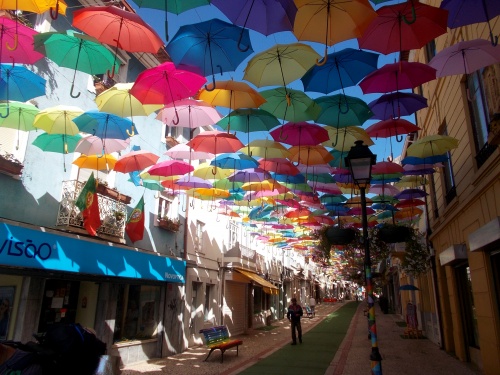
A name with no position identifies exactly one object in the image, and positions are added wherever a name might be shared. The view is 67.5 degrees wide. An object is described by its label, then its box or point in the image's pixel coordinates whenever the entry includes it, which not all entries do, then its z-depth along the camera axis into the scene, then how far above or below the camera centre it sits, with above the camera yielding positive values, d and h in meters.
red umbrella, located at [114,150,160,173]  9.60 +3.35
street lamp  6.06 +2.09
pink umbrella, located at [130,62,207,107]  6.34 +3.52
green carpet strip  10.05 -1.88
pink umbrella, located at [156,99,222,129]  7.60 +3.70
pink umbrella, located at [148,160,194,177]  9.88 +3.25
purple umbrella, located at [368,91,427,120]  7.24 +3.72
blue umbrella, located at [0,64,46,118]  6.78 +3.81
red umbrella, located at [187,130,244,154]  8.66 +3.47
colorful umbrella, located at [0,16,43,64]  5.69 +3.86
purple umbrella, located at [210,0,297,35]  5.08 +3.77
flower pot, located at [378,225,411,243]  7.55 +1.25
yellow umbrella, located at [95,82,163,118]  7.26 +3.66
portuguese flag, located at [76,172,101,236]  8.91 +2.04
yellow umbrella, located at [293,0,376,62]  4.96 +3.63
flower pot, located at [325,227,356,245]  6.86 +1.09
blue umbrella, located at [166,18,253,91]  5.73 +3.83
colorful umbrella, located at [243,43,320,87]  5.85 +3.67
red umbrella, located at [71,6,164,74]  5.20 +3.68
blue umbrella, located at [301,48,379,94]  6.16 +3.74
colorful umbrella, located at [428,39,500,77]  5.75 +3.68
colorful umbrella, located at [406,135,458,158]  8.59 +3.44
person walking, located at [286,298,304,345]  14.97 -0.81
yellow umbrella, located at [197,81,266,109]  6.78 +3.65
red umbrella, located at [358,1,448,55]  5.09 +3.67
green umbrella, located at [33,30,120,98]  5.91 +3.91
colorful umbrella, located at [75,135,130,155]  8.92 +3.49
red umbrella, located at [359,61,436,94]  6.11 +3.57
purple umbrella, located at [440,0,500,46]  4.95 +3.77
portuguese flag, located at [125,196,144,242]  11.41 +2.11
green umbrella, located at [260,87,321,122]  7.25 +3.70
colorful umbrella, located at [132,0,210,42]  5.05 +3.79
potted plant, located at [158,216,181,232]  13.94 +2.60
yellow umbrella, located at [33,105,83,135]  7.77 +3.53
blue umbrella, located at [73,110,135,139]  7.91 +3.58
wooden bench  11.50 -1.38
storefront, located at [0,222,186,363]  7.88 +0.14
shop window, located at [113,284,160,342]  11.73 -0.58
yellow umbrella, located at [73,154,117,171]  9.83 +3.37
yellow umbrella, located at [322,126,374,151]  8.66 +3.66
